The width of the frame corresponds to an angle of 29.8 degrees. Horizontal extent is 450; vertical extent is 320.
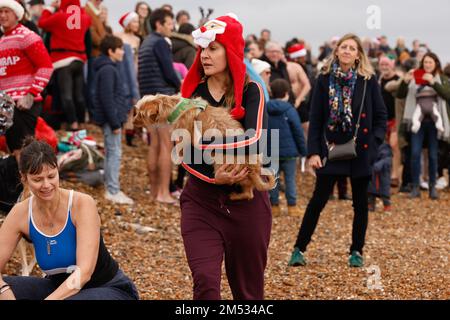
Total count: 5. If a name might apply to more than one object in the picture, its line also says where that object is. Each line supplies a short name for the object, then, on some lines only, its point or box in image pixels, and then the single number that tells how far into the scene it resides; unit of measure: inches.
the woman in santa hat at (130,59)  474.0
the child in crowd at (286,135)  426.6
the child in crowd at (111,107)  402.3
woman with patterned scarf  293.3
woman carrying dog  183.5
